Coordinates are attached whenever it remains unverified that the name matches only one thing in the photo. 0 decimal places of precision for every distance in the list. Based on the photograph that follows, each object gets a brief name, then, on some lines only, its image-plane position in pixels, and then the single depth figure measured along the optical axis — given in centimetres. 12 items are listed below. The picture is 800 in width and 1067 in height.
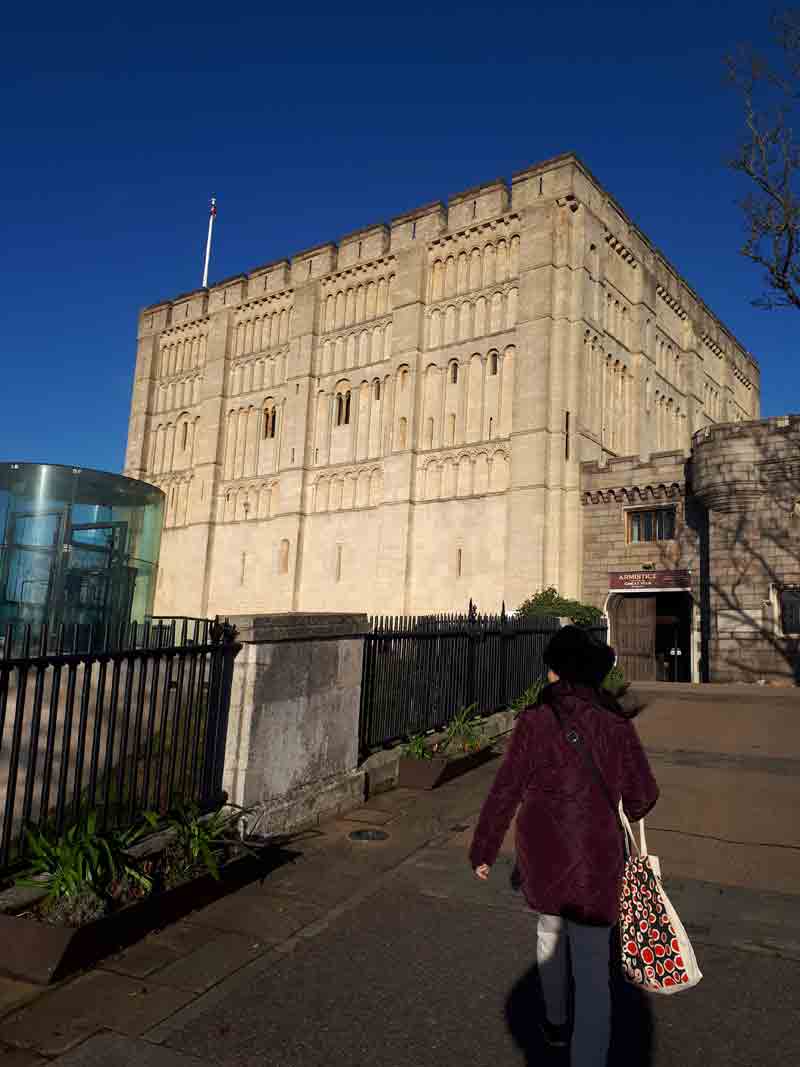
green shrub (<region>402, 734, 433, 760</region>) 810
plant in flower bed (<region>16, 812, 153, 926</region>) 398
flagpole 4841
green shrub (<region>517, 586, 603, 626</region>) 2466
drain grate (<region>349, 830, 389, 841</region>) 610
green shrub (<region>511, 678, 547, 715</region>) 1194
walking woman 275
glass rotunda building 964
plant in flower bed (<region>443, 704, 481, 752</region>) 897
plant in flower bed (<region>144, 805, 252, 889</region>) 464
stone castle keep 3027
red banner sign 2623
